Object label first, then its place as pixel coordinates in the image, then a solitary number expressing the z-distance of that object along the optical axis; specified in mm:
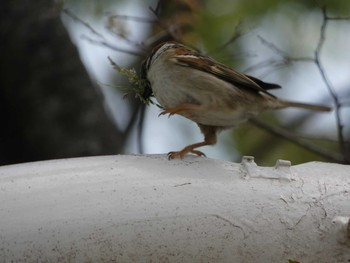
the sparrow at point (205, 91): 6734
